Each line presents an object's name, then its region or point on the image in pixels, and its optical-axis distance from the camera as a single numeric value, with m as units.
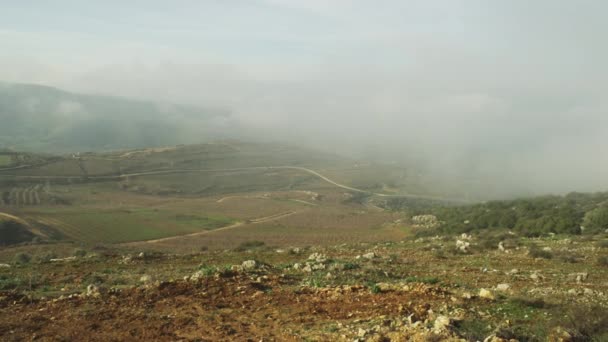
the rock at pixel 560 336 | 8.60
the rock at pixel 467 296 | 12.24
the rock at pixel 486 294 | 12.25
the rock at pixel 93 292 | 13.91
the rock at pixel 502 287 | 13.49
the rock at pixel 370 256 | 22.74
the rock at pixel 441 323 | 9.08
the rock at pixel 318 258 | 20.66
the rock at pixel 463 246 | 25.32
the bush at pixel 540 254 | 21.62
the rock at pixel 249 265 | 17.71
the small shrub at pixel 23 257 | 31.48
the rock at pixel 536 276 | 15.84
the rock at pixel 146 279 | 16.43
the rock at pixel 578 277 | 15.62
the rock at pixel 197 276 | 15.55
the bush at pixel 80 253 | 31.76
